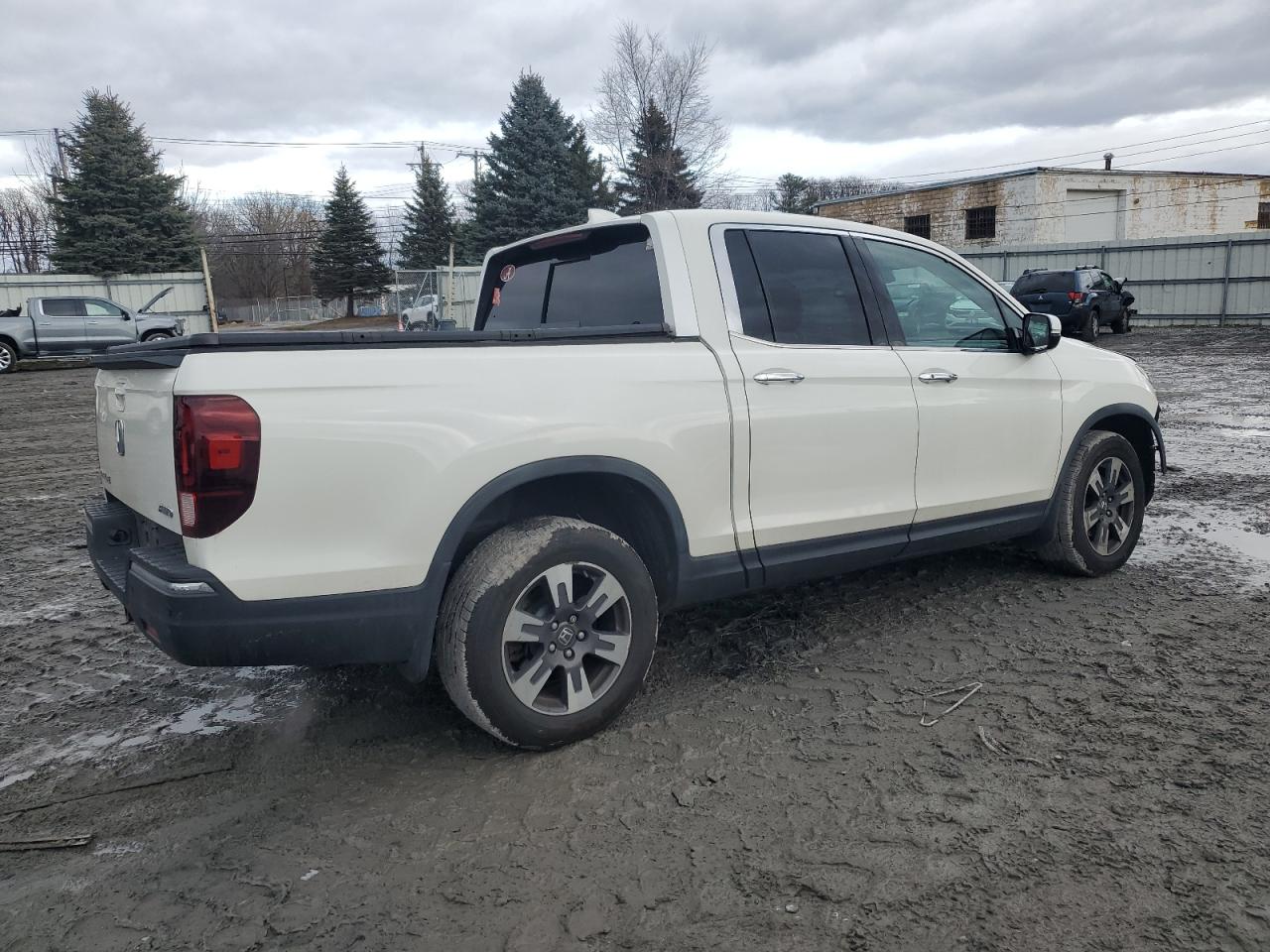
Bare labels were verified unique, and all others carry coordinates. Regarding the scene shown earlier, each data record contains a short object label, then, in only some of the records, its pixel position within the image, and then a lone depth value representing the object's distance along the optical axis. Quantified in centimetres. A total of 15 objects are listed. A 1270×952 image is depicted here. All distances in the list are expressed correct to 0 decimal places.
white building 3517
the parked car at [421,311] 2630
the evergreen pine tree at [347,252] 5238
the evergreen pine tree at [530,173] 3700
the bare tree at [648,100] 3822
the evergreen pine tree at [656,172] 3891
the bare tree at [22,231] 5450
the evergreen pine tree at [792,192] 6212
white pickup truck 268
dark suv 2150
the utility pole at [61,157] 4269
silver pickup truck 2167
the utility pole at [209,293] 2358
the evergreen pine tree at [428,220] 5566
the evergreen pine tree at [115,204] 3294
